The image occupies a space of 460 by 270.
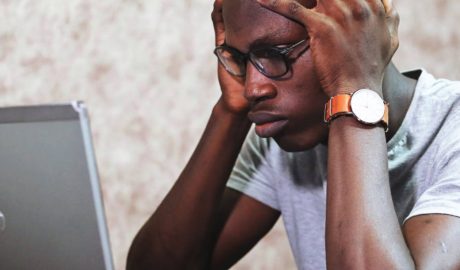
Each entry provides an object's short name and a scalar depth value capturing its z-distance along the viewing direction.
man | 1.47
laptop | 1.31
